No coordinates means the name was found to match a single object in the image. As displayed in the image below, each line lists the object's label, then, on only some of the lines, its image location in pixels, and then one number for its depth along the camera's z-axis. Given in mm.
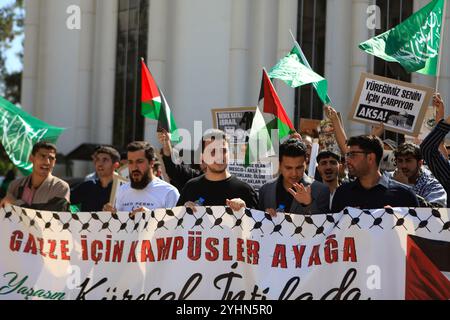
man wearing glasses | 6703
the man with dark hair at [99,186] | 9188
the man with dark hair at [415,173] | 8023
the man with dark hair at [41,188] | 7859
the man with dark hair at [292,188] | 6902
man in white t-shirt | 7824
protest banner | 6391
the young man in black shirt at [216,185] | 7199
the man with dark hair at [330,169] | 8125
